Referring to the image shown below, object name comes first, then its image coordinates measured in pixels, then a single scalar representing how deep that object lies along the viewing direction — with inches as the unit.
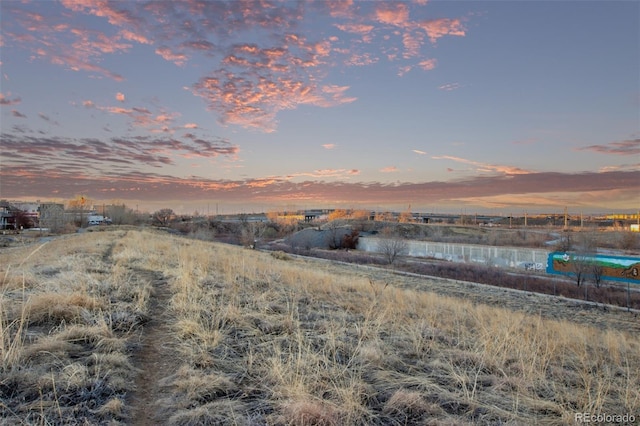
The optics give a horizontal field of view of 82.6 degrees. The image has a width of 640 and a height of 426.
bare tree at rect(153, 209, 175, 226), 4252.0
